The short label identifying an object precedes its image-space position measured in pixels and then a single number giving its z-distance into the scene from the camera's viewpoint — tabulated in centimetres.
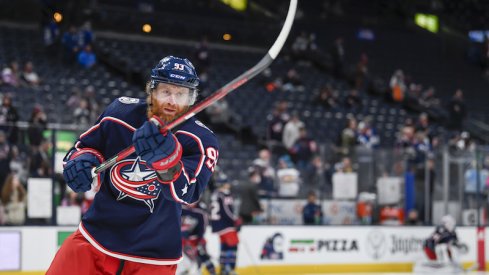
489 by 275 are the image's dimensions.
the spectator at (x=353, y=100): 2034
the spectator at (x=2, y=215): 1102
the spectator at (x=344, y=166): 1377
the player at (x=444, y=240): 1485
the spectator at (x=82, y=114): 1395
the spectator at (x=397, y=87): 2169
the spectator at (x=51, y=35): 1692
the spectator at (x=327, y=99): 1980
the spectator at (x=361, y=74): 2158
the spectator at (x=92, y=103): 1422
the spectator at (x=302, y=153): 1358
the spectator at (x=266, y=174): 1327
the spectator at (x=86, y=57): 1719
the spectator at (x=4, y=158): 1098
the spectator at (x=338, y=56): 2188
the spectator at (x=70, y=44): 1658
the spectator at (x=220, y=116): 1730
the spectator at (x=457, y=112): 2105
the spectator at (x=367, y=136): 1644
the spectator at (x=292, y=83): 2002
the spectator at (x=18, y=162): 1105
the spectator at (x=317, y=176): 1359
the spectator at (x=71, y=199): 1140
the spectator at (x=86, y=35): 1663
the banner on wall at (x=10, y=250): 1112
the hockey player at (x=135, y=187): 389
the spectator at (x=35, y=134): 1111
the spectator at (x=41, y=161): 1115
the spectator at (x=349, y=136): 1592
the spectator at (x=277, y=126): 1498
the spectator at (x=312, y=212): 1370
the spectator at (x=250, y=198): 1284
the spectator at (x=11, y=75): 1536
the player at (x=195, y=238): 1199
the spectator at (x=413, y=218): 1509
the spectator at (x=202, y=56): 1891
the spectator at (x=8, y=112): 1348
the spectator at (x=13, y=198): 1102
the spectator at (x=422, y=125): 1778
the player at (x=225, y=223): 1217
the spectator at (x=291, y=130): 1475
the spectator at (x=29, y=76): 1581
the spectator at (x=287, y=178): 1339
